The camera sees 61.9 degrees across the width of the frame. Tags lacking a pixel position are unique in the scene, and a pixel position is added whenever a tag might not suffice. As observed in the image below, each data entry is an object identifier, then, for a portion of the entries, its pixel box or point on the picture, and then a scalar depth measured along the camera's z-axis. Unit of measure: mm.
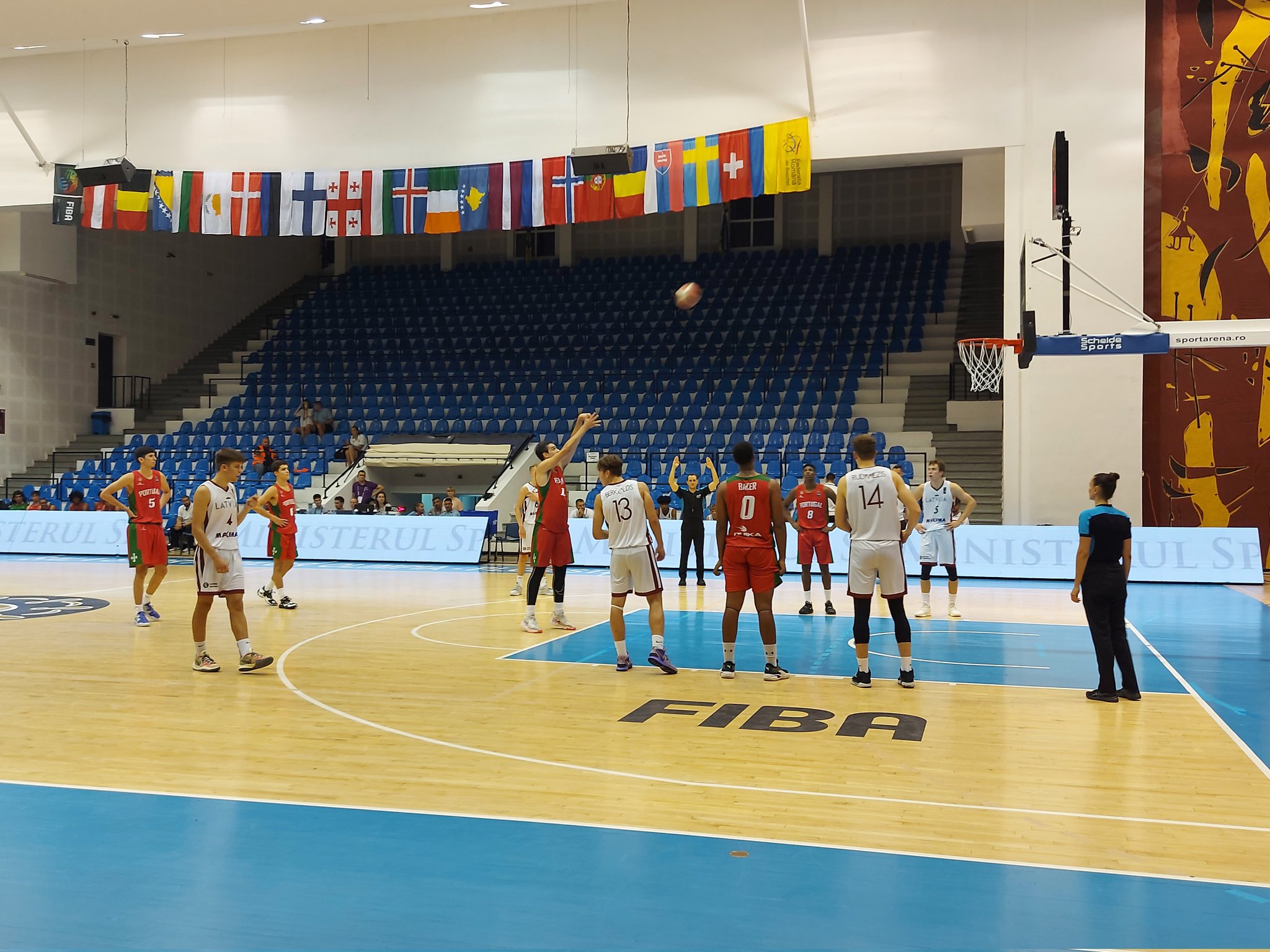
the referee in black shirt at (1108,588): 8148
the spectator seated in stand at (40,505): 23756
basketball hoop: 15298
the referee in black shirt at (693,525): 15945
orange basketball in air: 13664
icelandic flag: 22125
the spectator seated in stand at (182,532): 21922
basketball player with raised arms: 10891
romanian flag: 20734
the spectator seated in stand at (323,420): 26625
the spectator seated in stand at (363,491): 23203
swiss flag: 20062
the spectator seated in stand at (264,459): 24828
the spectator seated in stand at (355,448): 25062
